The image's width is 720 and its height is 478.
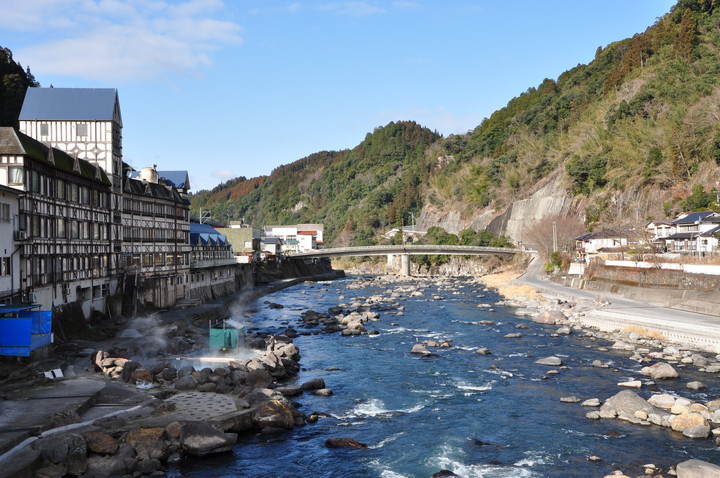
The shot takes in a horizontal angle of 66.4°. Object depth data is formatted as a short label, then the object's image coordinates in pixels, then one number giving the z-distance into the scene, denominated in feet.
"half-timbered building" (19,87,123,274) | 111.55
